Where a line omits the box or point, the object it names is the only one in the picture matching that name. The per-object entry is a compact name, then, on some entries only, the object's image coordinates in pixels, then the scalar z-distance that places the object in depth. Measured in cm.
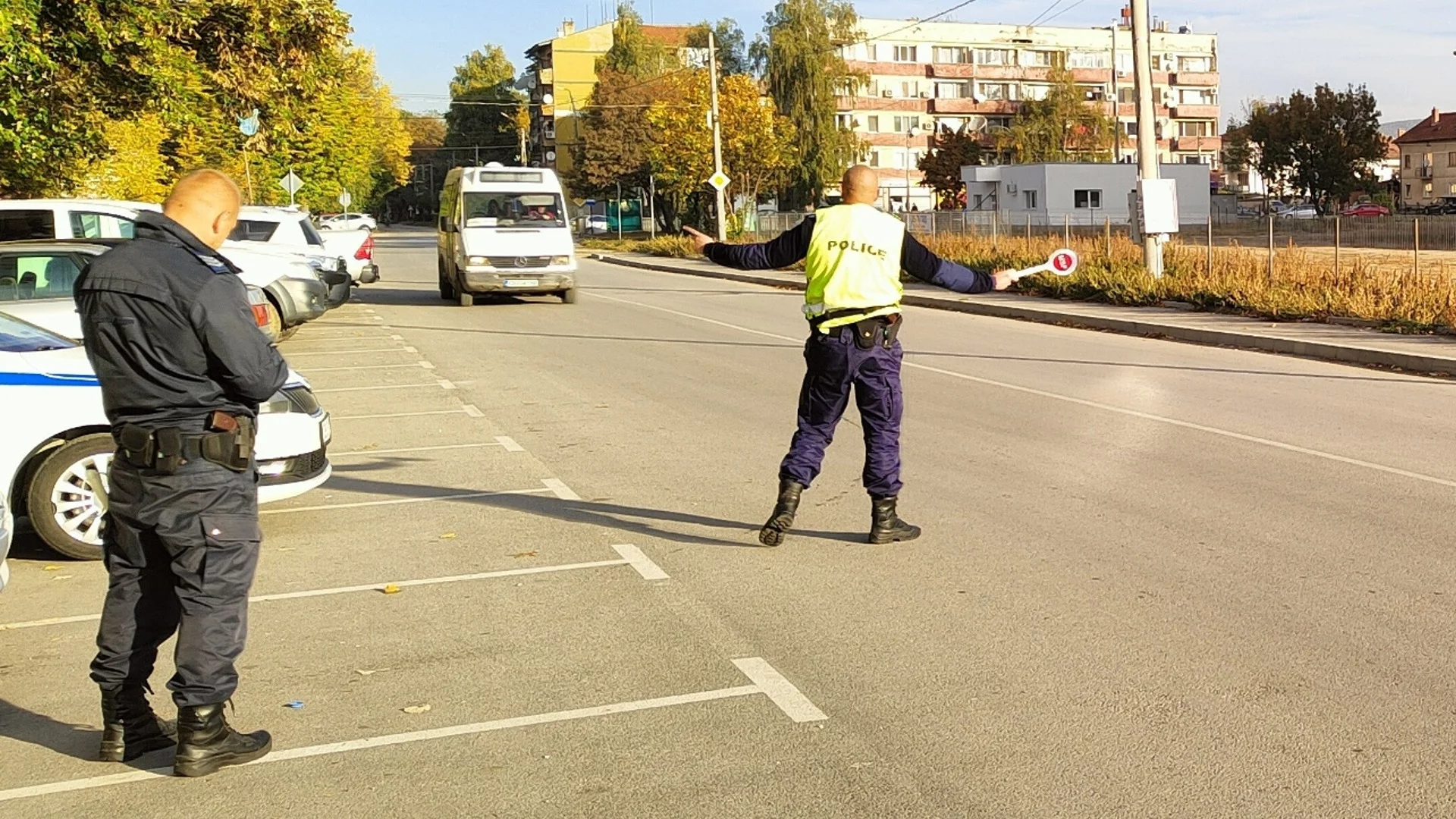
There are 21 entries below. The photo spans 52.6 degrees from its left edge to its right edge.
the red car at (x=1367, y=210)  7200
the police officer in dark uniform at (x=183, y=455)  435
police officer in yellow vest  705
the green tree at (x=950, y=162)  8675
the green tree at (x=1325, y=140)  7556
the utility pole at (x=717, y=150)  4359
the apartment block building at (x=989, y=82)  10344
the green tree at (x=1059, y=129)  8769
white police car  732
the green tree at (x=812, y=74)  7050
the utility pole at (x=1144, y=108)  2239
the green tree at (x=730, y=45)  9188
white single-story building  6412
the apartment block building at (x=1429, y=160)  10262
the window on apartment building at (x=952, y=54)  10581
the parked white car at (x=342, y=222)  4872
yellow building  11594
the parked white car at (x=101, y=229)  1450
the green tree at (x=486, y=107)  12412
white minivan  2534
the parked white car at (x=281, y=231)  2195
